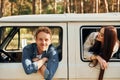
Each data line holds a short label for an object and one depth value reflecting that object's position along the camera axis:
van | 3.86
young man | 3.85
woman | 3.87
